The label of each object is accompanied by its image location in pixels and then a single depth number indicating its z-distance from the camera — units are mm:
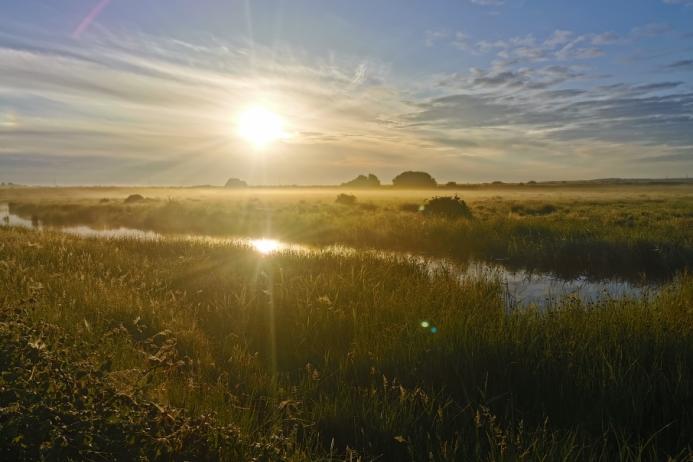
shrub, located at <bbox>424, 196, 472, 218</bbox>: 27859
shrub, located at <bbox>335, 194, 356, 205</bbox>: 56656
